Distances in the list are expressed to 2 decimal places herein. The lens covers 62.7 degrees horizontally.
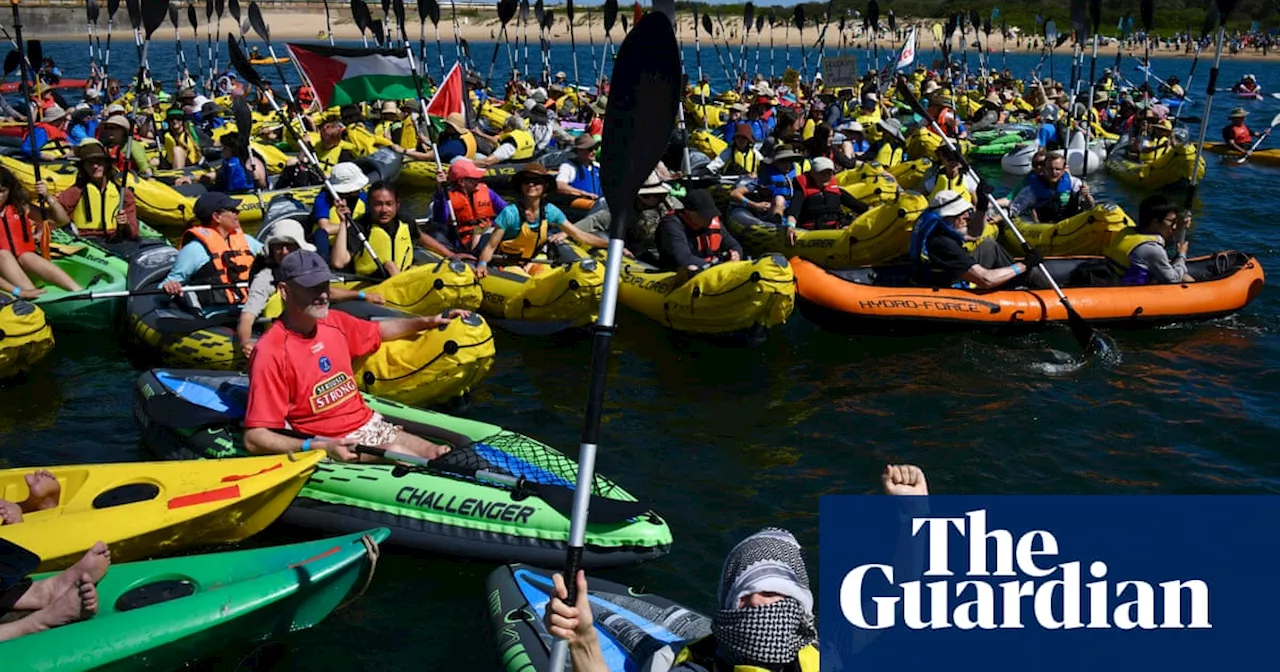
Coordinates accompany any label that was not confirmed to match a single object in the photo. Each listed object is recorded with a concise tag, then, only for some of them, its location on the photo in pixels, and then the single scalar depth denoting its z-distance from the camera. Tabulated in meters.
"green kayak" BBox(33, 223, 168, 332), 9.91
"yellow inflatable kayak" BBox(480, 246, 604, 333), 9.32
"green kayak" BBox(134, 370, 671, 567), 5.93
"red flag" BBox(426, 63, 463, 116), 13.38
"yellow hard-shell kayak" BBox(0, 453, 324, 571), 5.41
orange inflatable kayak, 9.87
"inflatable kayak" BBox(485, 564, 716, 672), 4.61
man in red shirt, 5.72
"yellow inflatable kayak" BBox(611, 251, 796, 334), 8.89
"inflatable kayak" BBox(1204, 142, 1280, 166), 21.19
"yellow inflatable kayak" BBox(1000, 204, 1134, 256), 11.44
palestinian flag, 11.95
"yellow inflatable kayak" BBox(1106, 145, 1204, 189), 17.75
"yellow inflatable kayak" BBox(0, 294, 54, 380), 8.45
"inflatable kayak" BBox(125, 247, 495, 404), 7.55
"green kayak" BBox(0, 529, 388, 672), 4.46
